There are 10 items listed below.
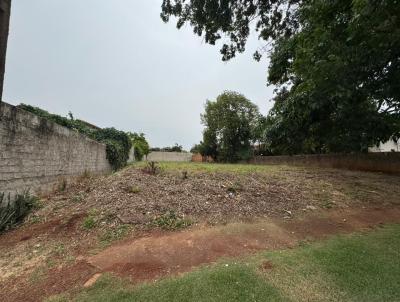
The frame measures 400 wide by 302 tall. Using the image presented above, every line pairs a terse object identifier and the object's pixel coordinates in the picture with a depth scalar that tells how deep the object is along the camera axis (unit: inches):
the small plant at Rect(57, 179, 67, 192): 282.2
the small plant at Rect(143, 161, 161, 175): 317.5
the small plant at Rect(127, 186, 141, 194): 226.2
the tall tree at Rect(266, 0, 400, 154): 199.2
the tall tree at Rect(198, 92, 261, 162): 1194.6
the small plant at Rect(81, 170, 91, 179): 358.7
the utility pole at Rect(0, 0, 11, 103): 136.6
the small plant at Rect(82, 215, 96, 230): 174.6
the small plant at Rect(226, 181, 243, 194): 242.7
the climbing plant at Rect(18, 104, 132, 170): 372.4
